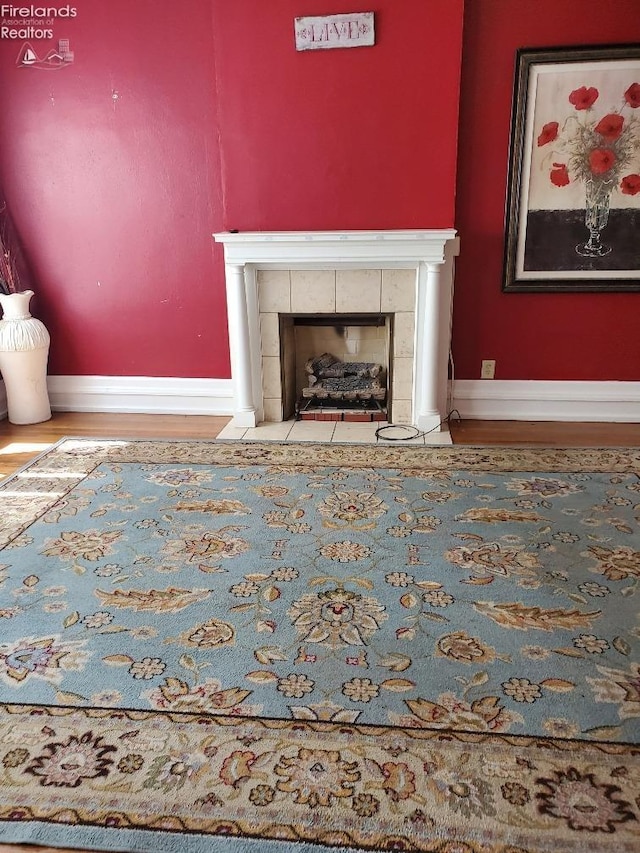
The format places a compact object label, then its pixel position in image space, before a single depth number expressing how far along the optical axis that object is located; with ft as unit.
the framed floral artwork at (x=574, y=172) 11.13
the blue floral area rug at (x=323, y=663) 4.43
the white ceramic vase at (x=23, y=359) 12.32
